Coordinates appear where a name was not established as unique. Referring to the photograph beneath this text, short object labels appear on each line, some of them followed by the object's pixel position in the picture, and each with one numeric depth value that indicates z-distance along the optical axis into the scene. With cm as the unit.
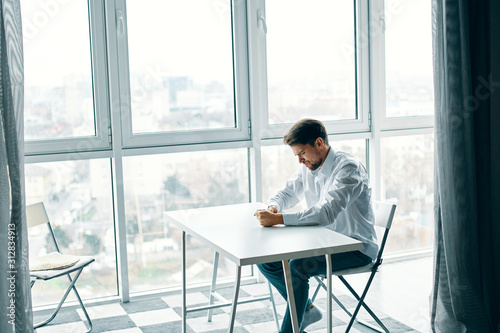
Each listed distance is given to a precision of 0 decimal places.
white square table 242
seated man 289
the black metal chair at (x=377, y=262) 299
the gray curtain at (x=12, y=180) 273
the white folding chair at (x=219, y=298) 328
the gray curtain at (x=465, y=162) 312
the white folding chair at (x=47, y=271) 311
